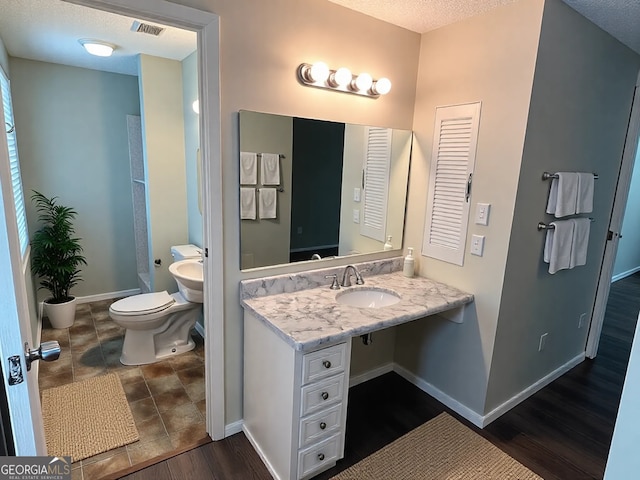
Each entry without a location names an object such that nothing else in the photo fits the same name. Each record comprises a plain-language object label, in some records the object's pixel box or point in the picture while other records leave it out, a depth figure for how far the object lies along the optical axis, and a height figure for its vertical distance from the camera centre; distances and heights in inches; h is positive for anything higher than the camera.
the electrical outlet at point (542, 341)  97.3 -41.9
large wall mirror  77.1 -3.5
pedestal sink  108.8 -33.0
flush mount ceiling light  105.0 +33.5
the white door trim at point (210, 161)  60.9 +1.5
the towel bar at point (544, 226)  85.0 -10.0
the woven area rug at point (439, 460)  73.6 -58.4
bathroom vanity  63.7 -33.7
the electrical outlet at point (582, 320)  111.7 -41.1
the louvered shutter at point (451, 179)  85.2 -0.1
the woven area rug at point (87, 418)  78.1 -58.7
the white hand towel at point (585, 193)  88.7 -2.2
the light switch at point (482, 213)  82.1 -7.4
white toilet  106.3 -47.0
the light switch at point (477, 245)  84.2 -14.8
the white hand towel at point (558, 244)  86.5 -14.4
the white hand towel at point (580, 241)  91.8 -14.6
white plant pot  127.6 -51.9
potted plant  127.8 -33.3
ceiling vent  92.9 +35.4
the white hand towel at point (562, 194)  83.4 -2.5
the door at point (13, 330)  31.9 -15.1
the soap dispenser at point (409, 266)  97.3 -23.3
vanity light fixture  76.2 +20.4
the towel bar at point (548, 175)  81.8 +1.6
